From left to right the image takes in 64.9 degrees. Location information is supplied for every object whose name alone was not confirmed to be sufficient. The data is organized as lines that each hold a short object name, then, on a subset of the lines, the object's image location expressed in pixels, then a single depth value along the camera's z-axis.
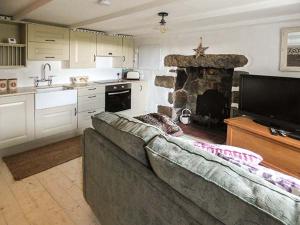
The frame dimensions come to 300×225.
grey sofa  0.81
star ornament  4.16
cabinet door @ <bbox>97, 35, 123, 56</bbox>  4.66
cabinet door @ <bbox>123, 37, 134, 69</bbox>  5.19
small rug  2.89
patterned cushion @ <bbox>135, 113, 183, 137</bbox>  3.42
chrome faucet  4.04
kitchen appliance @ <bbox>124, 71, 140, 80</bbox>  5.32
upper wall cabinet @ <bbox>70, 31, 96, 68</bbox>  4.21
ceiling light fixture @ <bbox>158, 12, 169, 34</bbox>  2.84
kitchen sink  3.55
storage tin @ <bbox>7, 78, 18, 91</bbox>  3.58
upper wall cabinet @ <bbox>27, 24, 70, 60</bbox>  3.62
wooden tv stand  2.54
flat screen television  2.72
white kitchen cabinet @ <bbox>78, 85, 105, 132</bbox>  4.16
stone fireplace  4.04
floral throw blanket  1.17
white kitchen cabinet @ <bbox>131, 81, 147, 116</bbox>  5.14
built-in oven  4.62
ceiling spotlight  2.38
